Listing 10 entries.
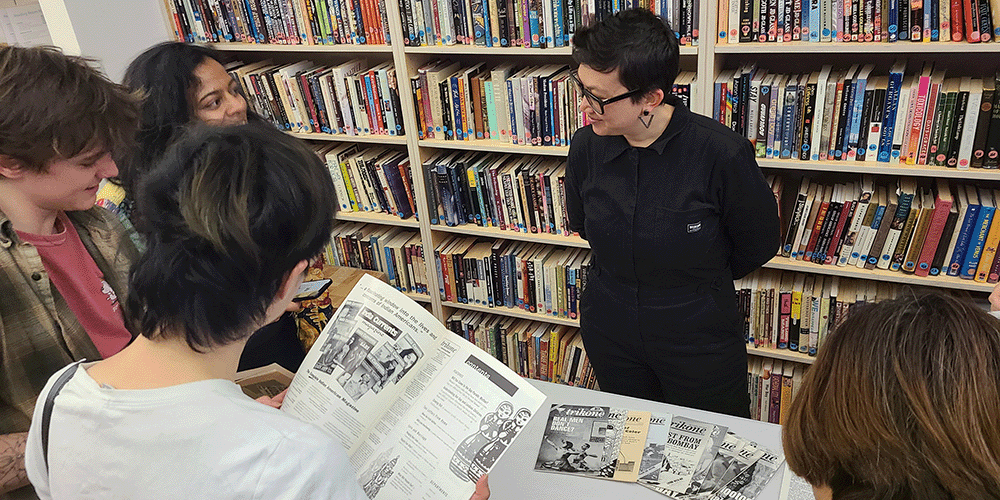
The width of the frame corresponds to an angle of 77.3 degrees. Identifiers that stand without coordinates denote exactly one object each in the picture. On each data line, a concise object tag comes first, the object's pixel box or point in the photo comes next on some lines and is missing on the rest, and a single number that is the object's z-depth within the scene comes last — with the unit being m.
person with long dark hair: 1.57
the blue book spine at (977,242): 1.71
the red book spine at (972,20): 1.53
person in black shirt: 1.39
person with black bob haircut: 0.69
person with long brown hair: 0.59
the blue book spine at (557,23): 1.93
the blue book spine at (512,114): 2.11
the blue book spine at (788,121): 1.77
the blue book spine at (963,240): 1.73
